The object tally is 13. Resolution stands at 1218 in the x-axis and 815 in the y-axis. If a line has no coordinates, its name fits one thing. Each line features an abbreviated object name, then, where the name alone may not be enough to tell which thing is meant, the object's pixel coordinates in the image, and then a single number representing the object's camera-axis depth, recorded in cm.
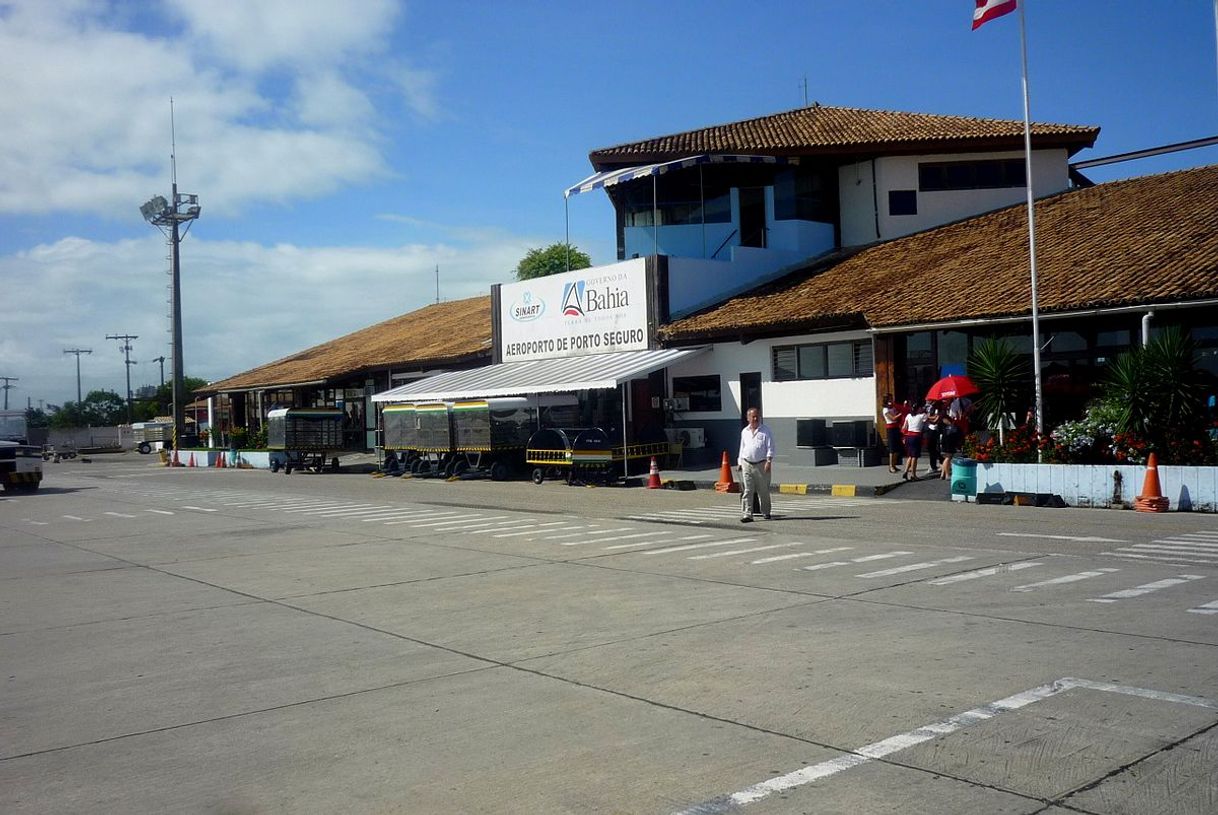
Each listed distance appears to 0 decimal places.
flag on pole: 1891
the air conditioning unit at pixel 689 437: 2942
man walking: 1581
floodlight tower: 5931
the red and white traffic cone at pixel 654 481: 2495
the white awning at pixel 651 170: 3069
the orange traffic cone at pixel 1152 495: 1647
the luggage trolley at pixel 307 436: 3897
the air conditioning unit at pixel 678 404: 3081
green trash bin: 1920
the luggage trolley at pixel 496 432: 2966
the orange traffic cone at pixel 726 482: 2308
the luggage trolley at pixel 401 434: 3277
